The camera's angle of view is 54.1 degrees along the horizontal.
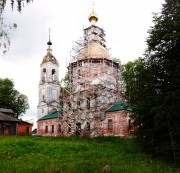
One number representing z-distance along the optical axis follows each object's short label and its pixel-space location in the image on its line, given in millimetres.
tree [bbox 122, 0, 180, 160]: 8855
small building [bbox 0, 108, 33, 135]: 22580
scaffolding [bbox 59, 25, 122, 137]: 20972
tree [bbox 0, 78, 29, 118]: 31279
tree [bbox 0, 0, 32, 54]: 4997
